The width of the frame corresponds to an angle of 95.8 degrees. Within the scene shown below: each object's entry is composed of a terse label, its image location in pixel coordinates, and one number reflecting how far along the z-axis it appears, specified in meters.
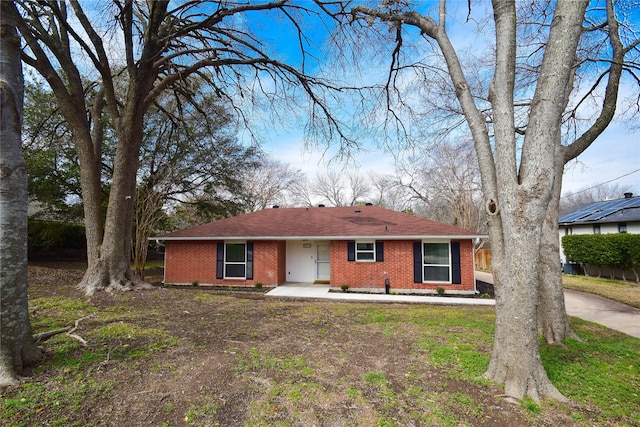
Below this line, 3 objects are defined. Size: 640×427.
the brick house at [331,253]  10.83
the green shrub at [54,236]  14.70
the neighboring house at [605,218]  14.62
